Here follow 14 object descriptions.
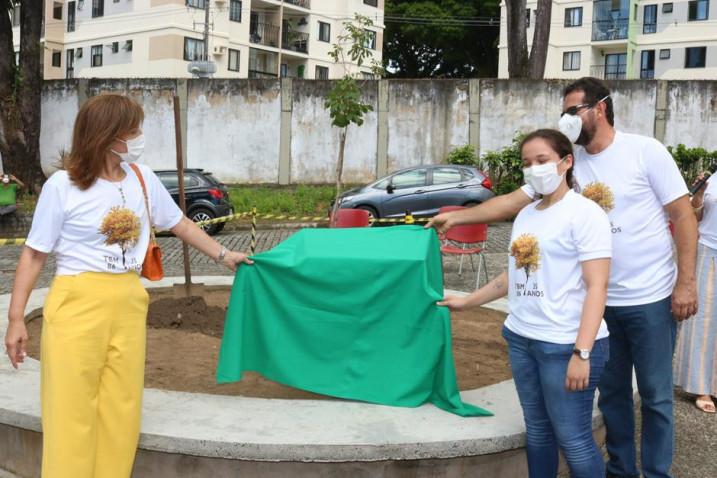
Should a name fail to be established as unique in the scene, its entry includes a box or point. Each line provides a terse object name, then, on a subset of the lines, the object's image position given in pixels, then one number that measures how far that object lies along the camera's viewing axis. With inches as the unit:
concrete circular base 147.3
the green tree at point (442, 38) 1809.8
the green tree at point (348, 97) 794.8
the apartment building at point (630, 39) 1683.1
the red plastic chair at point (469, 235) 412.8
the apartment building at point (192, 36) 1524.4
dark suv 702.4
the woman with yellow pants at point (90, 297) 130.2
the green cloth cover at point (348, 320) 175.2
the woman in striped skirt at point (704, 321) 215.0
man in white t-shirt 146.5
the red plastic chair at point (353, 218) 413.7
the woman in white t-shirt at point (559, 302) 127.3
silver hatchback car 713.0
